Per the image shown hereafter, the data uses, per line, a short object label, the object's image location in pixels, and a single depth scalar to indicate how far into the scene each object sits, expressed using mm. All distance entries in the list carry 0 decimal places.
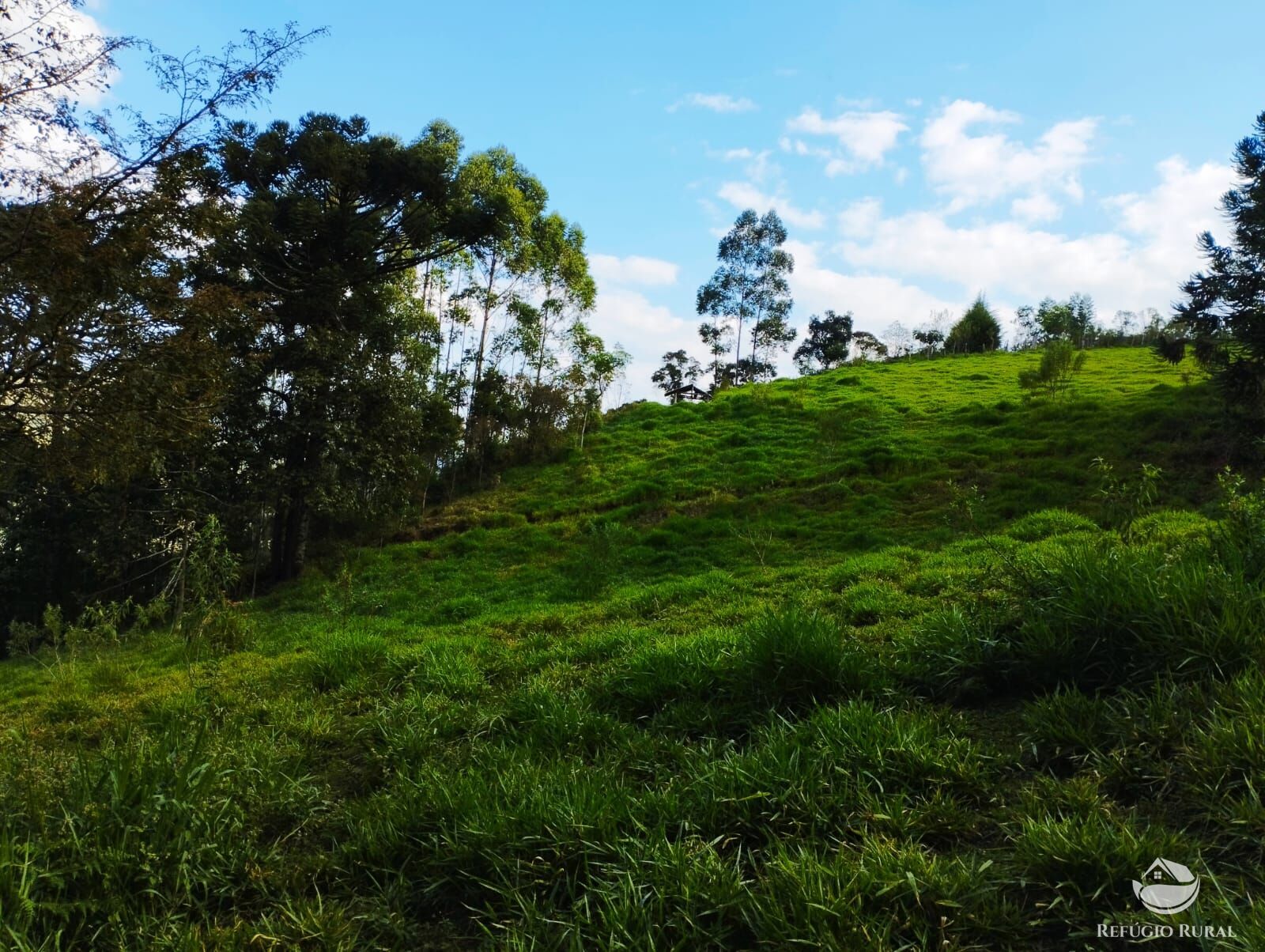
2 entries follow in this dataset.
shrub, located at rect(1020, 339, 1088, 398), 20453
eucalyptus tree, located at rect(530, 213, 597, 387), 24844
